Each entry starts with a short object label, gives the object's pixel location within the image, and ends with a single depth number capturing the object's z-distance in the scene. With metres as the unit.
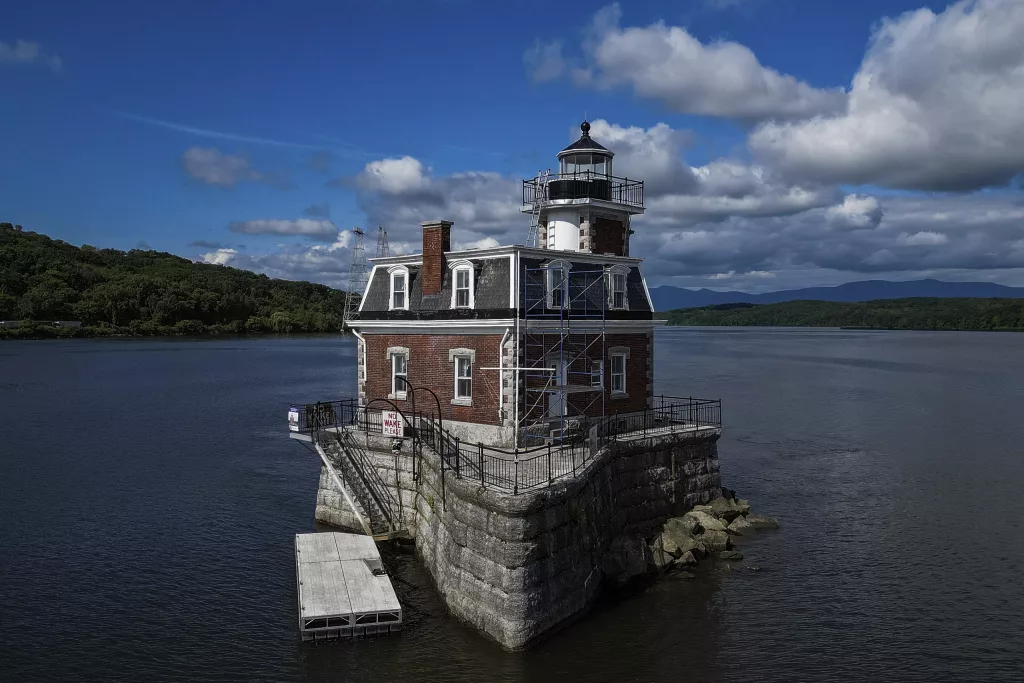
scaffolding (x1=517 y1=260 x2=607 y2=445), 26.11
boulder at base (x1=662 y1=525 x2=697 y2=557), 25.64
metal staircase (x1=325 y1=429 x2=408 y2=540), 26.42
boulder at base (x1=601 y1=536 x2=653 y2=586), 23.48
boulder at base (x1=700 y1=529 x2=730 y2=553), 26.97
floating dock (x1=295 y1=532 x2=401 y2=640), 20.03
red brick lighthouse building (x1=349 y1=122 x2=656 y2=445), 26.09
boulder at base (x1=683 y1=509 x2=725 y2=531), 27.67
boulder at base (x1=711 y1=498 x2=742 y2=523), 29.22
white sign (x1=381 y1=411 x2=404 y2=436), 26.17
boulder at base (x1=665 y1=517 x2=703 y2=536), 26.66
